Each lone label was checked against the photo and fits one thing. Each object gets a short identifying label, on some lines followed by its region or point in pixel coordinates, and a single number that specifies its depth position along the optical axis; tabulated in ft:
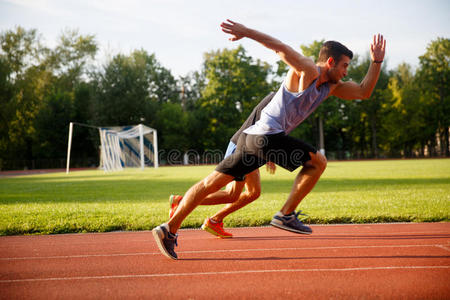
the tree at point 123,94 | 160.45
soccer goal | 103.97
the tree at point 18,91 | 156.87
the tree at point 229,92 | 179.52
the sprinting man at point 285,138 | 11.80
